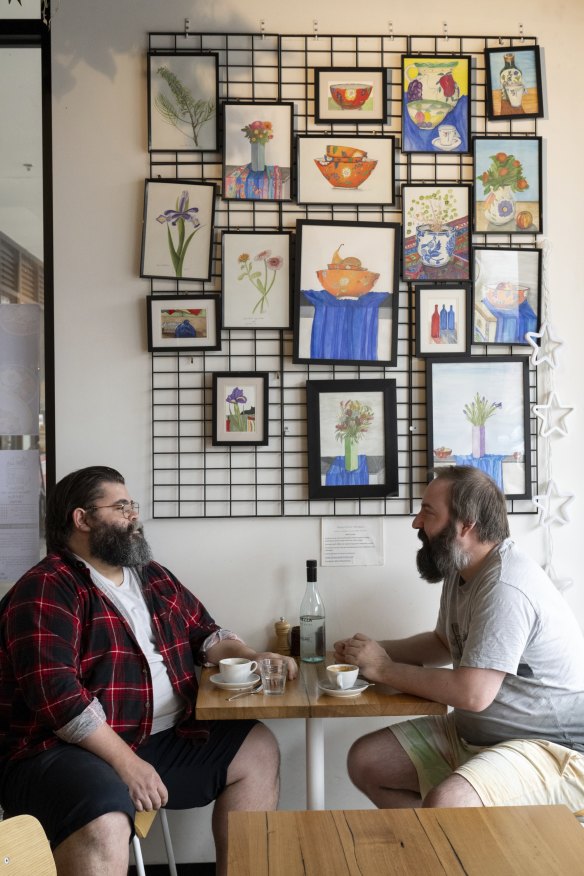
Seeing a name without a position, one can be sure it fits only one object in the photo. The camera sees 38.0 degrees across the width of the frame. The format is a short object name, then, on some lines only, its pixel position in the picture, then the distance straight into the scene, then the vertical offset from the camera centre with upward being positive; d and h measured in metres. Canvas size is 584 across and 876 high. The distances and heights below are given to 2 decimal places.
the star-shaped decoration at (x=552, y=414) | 2.85 +0.04
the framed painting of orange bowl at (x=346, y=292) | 2.80 +0.44
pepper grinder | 2.71 -0.68
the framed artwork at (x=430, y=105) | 2.84 +1.07
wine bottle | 2.59 -0.64
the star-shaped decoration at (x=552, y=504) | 2.85 -0.27
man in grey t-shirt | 2.08 -0.66
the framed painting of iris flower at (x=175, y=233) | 2.79 +0.63
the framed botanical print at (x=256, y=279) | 2.79 +0.48
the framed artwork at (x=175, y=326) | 2.77 +0.32
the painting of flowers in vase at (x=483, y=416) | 2.82 +0.03
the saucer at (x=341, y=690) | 2.18 -0.69
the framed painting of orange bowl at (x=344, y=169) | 2.82 +0.85
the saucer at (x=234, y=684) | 2.26 -0.69
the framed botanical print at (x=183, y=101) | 2.79 +1.07
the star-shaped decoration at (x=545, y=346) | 2.85 +0.27
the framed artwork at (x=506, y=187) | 2.85 +0.80
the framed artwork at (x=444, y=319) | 2.83 +0.35
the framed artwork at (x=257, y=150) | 2.80 +0.91
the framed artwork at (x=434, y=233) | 2.84 +0.64
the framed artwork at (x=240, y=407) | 2.78 +0.06
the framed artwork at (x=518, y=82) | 2.85 +1.15
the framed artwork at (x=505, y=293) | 2.85 +0.44
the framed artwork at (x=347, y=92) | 2.82 +1.11
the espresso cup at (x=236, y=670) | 2.26 -0.66
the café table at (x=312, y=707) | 2.11 -0.71
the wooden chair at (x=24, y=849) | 1.19 -0.61
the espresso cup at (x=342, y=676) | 2.19 -0.65
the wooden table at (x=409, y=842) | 1.37 -0.71
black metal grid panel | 2.80 +0.20
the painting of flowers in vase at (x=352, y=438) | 2.80 -0.04
